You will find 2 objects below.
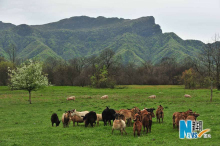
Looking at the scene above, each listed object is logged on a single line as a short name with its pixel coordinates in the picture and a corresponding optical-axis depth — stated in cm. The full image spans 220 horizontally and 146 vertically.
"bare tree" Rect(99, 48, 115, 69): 9546
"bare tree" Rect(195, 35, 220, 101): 5522
